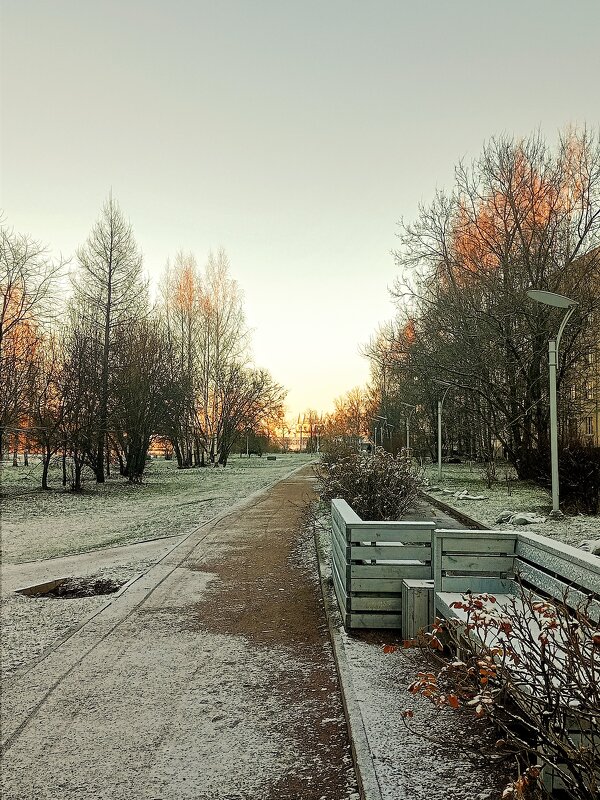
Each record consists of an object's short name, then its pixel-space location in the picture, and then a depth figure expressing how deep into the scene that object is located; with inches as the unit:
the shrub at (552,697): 90.7
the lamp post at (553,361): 528.7
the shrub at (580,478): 606.5
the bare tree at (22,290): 1003.9
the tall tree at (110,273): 1282.0
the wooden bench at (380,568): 229.8
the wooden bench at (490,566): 186.4
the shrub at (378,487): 450.3
